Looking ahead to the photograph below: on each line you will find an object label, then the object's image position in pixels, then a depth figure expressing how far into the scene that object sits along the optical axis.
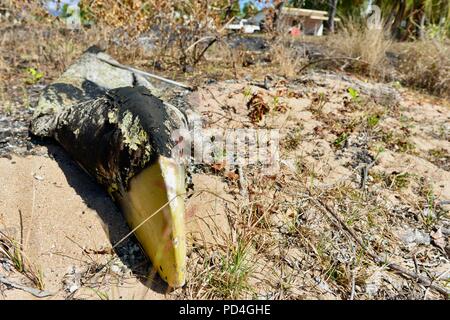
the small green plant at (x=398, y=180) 2.53
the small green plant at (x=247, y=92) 3.27
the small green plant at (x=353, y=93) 3.43
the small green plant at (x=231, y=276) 1.64
